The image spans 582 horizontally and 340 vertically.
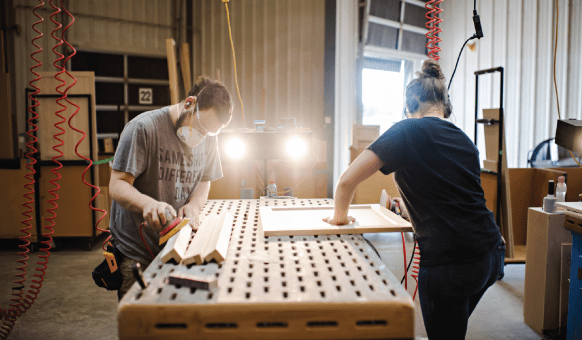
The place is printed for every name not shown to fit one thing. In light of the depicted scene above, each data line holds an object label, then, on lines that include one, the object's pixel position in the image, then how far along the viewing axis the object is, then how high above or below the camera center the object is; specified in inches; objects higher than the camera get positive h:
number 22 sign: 187.0 +26.1
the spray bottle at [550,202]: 81.4 -12.5
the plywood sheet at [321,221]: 46.1 -10.7
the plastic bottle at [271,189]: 83.2 -10.5
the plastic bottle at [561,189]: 103.0 -12.1
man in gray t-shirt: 50.1 -1.8
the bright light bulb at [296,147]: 84.6 -0.3
